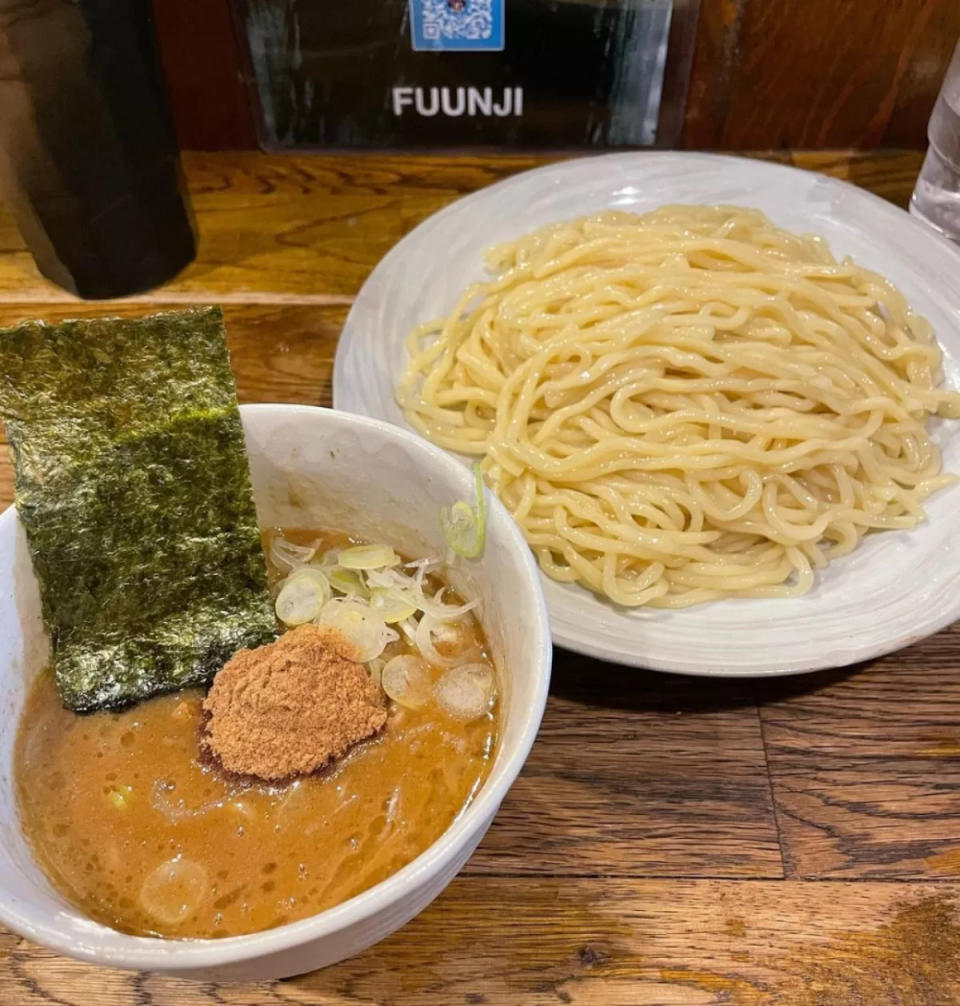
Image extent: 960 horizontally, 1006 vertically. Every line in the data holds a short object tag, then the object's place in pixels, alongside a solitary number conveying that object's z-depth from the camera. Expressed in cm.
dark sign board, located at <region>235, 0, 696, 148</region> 46
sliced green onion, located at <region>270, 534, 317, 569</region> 29
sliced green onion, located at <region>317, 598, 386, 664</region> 26
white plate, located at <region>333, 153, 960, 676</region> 31
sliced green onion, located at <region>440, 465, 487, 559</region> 24
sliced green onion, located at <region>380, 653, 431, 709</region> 26
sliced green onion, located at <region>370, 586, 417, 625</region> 27
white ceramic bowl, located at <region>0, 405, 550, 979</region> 19
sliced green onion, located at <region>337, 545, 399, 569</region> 28
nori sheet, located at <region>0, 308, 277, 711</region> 25
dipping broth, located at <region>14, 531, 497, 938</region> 22
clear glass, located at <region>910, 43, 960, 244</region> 45
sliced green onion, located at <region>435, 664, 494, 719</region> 25
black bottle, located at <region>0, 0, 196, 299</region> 38
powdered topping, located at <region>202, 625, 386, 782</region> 24
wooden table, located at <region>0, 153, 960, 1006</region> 28
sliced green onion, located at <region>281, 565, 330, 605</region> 27
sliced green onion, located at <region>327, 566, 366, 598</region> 28
